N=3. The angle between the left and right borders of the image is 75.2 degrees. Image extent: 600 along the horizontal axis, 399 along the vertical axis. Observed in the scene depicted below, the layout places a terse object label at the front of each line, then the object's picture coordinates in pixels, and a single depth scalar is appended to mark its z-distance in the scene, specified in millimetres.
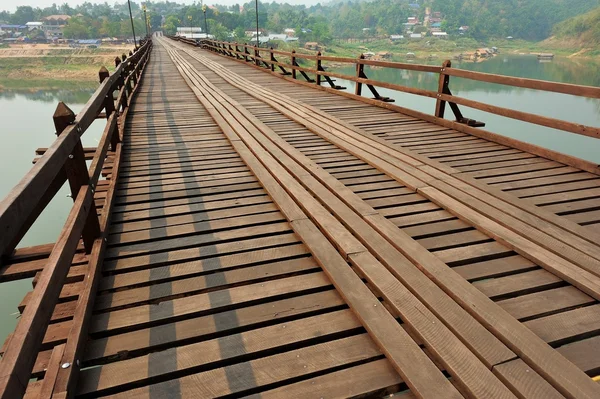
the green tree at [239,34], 133662
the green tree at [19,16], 195500
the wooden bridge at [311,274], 2082
